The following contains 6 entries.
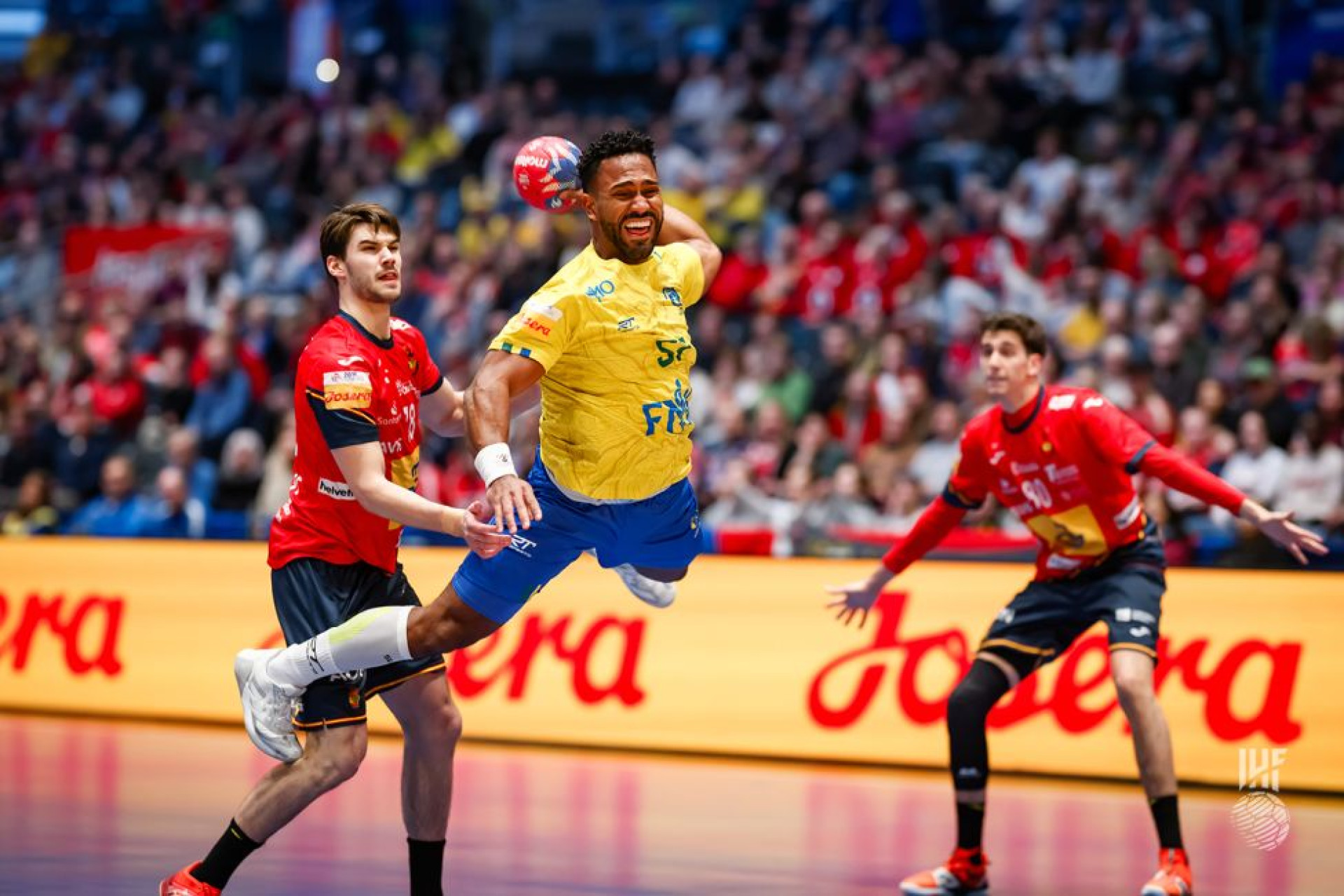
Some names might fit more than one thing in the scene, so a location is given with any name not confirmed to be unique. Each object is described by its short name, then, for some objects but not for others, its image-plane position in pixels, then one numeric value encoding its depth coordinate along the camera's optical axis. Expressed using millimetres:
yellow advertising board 24000
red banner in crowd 46750
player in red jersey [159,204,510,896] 14992
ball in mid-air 15578
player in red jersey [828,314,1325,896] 17359
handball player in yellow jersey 14937
